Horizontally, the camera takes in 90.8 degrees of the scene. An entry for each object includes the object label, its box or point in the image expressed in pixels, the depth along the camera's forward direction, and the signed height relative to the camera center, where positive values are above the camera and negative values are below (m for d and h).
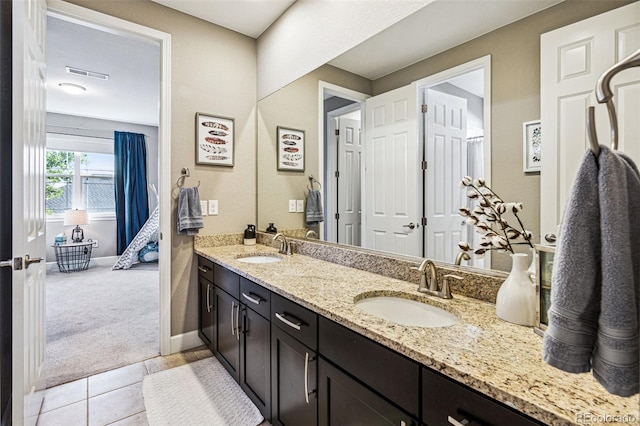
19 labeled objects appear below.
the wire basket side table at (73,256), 5.29 -0.78
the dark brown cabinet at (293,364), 1.27 -0.67
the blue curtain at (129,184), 6.12 +0.54
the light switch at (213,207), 2.67 +0.03
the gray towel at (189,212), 2.42 -0.01
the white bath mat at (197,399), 1.74 -1.14
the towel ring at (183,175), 2.51 +0.29
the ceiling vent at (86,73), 3.69 +1.66
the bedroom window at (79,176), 5.69 +0.67
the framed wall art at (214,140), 2.60 +0.61
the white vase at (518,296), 1.02 -0.28
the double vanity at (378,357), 0.69 -0.42
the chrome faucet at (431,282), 1.30 -0.30
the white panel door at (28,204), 1.28 +0.03
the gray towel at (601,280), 0.45 -0.10
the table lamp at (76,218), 5.29 -0.12
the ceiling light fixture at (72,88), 4.20 +1.68
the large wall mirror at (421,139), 1.21 +0.37
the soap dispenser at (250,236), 2.76 -0.22
